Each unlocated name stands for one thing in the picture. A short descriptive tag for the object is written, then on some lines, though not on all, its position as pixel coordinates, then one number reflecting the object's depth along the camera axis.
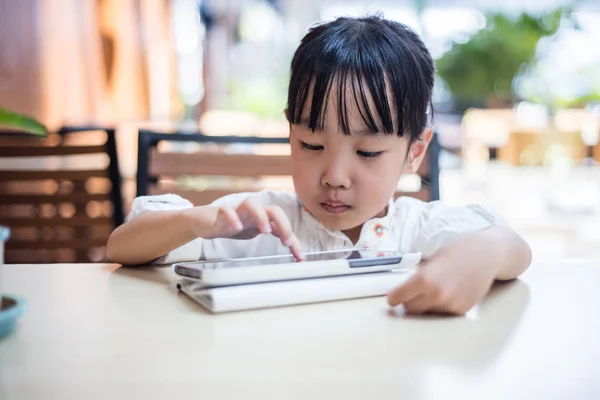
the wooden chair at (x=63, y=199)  1.51
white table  0.39
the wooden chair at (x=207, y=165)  1.21
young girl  0.72
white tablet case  0.56
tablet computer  0.57
